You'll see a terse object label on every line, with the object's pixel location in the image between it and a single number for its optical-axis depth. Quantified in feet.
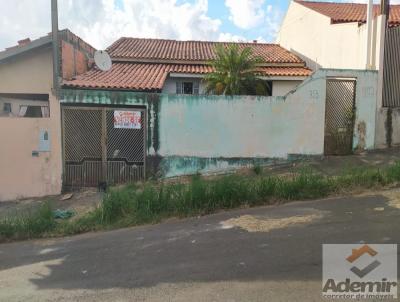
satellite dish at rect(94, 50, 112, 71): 41.04
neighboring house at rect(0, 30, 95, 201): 31.19
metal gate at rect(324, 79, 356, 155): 33.42
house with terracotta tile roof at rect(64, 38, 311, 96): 43.59
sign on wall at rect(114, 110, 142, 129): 31.45
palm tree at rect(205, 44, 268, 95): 43.80
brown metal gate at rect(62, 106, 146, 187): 31.48
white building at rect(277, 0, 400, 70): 38.11
